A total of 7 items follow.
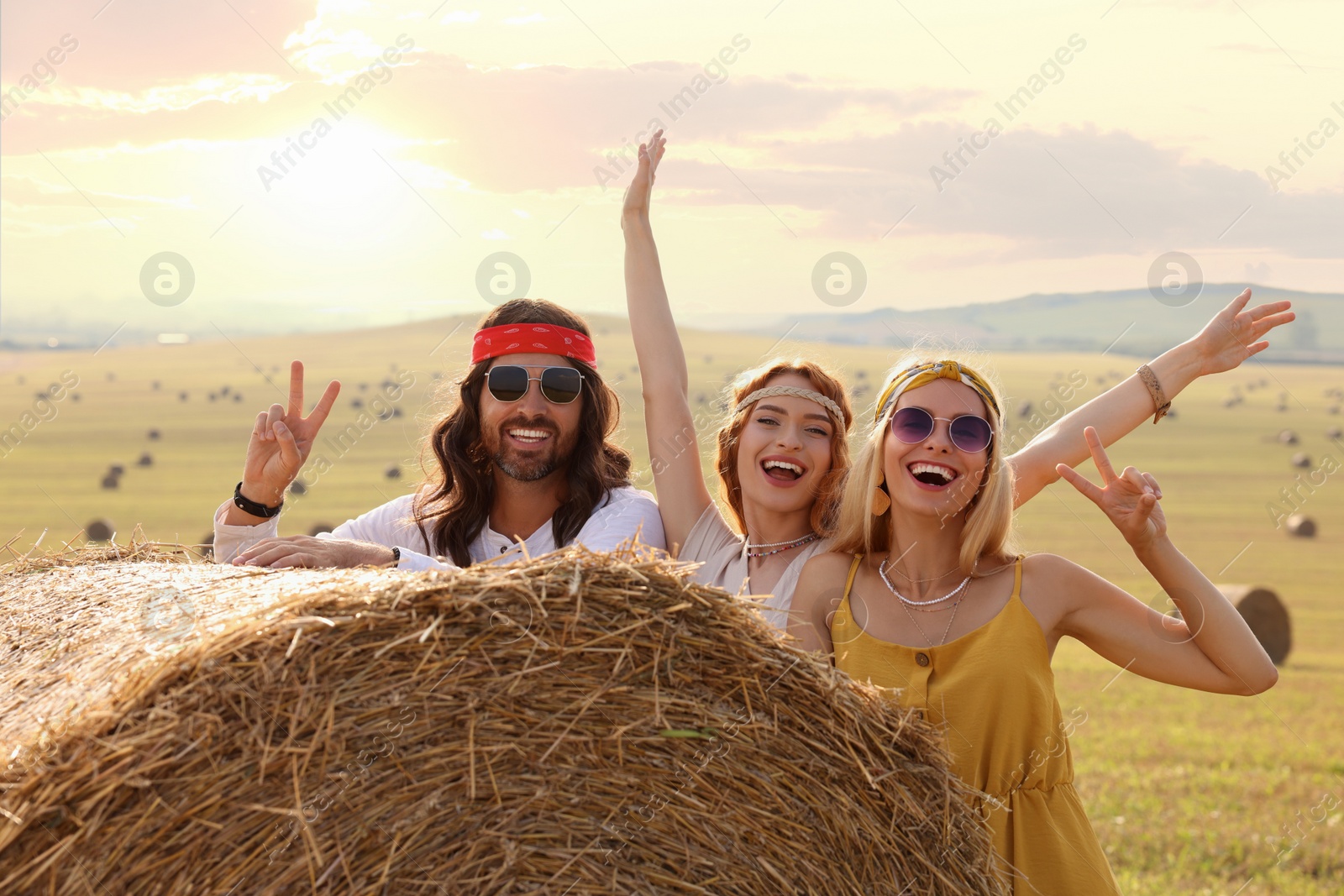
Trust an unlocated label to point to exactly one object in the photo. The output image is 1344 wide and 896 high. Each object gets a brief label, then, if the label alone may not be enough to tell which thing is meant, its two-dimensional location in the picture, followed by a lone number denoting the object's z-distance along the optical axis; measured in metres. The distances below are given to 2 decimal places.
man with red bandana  5.10
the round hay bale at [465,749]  2.42
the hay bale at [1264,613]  16.39
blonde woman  3.33
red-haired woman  4.29
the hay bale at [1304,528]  32.06
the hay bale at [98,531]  22.55
